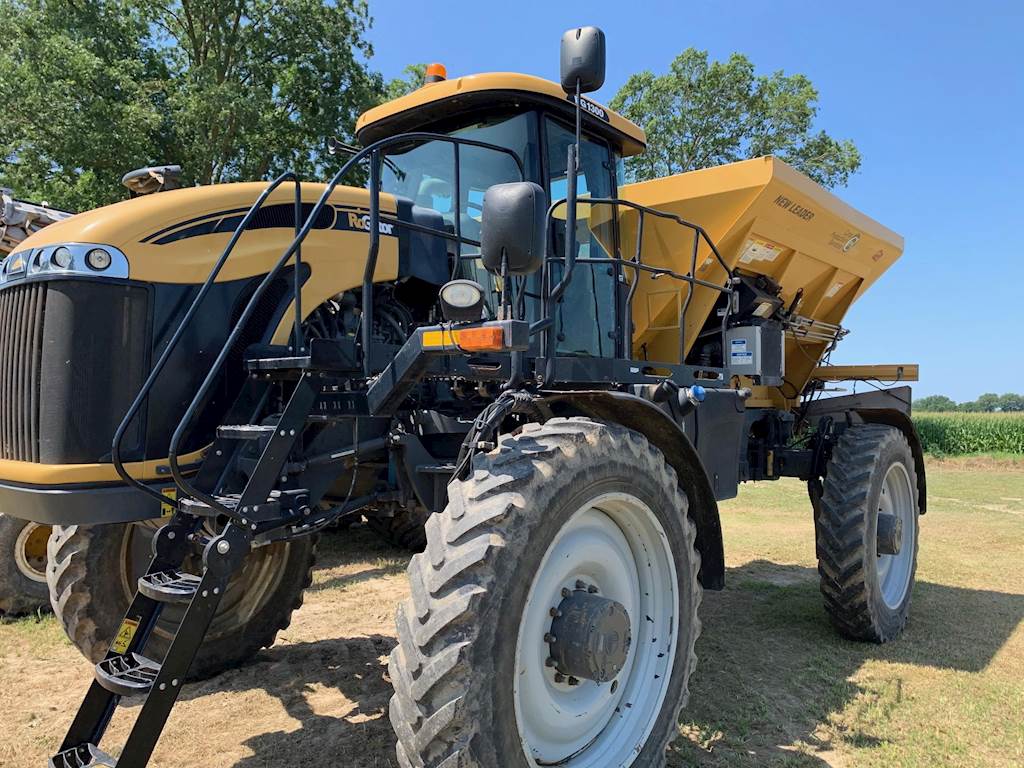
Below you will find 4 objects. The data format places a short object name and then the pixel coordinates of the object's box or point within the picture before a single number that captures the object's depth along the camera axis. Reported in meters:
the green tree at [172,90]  13.46
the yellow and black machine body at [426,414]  2.53
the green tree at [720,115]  25.30
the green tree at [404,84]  18.63
